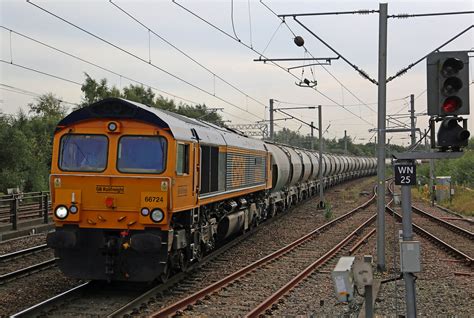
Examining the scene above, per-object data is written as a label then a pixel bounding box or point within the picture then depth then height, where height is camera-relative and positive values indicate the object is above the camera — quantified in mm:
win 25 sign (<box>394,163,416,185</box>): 7390 -42
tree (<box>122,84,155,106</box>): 58353 +8057
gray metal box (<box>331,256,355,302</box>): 6461 -1280
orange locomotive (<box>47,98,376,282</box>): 9961 -367
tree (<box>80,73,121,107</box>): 54000 +7516
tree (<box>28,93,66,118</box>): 63938 +7030
